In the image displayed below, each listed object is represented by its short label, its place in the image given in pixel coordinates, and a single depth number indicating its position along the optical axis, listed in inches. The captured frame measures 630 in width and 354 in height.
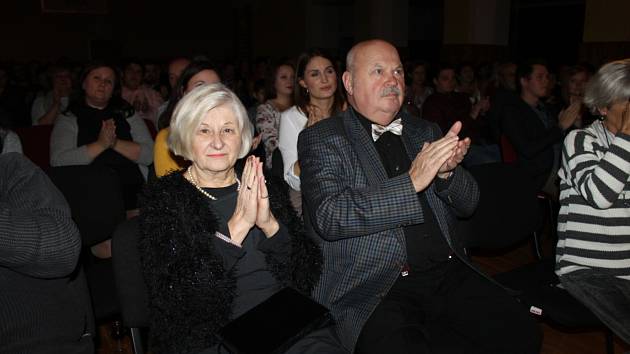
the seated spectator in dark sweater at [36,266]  64.8
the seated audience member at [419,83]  275.3
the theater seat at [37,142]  152.6
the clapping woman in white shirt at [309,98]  134.4
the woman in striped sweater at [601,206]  86.2
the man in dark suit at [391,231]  77.8
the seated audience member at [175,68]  169.7
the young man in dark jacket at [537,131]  157.2
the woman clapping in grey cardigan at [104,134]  134.9
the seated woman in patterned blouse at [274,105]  156.6
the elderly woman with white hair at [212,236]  72.0
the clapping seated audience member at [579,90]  177.2
